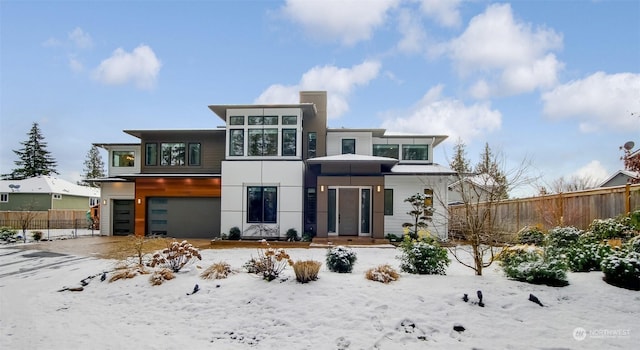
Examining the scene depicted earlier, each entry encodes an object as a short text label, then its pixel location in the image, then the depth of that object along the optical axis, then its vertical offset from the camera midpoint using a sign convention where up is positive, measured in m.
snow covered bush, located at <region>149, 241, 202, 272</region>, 7.91 -1.42
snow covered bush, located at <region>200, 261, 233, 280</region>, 7.22 -1.65
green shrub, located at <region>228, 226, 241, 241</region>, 15.40 -1.77
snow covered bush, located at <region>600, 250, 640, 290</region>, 6.08 -1.32
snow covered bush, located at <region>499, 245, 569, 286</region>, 6.23 -1.33
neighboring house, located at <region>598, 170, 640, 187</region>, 20.33 +1.13
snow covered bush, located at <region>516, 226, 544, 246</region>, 11.81 -1.39
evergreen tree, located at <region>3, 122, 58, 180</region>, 39.69 +4.06
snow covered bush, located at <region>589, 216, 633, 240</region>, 8.72 -0.82
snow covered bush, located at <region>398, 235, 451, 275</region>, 7.16 -1.34
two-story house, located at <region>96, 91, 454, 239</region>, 15.67 +0.82
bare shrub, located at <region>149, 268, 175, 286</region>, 7.01 -1.72
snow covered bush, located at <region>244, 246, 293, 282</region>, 6.91 -1.43
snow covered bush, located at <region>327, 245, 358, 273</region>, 7.53 -1.43
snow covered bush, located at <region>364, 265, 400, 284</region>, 6.62 -1.55
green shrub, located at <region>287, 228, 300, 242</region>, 15.16 -1.78
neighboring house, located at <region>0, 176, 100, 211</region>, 30.62 -0.04
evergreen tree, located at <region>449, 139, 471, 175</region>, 29.94 +3.88
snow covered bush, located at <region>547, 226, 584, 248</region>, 9.64 -1.15
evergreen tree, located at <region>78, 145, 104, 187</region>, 46.38 +4.15
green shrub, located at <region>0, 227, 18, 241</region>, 16.20 -1.91
